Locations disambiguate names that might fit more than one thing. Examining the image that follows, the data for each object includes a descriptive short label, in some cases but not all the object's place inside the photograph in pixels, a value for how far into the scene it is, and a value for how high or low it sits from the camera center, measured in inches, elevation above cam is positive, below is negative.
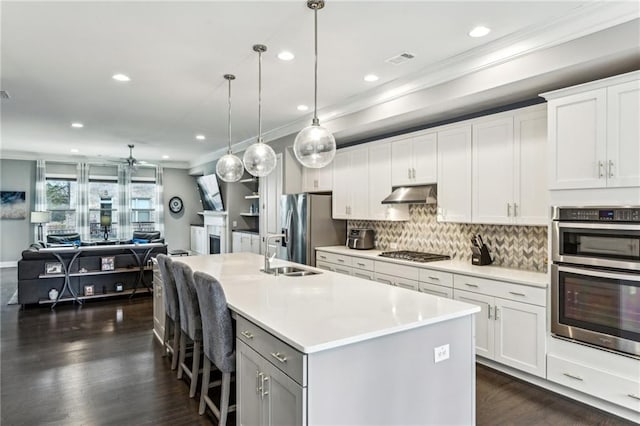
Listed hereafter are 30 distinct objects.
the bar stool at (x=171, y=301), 131.1 -30.4
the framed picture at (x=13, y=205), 360.2 +11.3
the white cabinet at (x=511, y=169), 129.3 +18.3
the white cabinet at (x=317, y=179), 231.8 +24.7
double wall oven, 99.8 -16.4
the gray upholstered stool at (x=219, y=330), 91.3 -28.3
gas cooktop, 164.2 -17.5
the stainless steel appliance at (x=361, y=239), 210.4 -12.2
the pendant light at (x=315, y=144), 105.6 +20.8
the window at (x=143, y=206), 420.8 +12.6
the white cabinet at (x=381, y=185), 191.2 +17.1
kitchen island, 65.7 -27.7
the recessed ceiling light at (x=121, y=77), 154.1 +58.5
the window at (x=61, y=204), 382.0 +13.1
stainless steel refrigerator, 220.5 -5.7
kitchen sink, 135.8 -20.2
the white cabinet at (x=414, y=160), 167.8 +27.2
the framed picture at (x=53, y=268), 224.9 -30.9
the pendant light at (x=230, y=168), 163.5 +21.9
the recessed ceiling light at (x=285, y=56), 131.6 +58.1
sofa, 221.0 -33.9
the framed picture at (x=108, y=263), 242.0 -30.4
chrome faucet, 137.2 -17.5
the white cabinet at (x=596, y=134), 99.4 +24.0
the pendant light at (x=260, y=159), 139.1 +22.0
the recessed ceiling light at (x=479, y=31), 112.8 +57.3
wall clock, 442.9 +14.9
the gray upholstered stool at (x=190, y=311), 112.4 -29.0
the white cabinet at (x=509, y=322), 119.0 -34.8
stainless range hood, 168.4 +10.6
